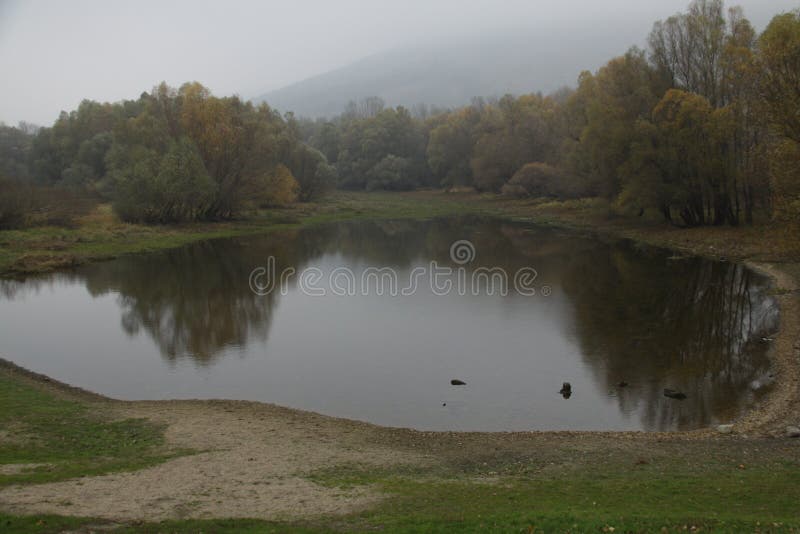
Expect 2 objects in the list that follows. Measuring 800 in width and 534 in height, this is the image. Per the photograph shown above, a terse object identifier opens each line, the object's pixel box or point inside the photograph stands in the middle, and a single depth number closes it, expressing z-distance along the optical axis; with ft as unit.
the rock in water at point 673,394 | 63.05
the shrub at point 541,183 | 251.80
